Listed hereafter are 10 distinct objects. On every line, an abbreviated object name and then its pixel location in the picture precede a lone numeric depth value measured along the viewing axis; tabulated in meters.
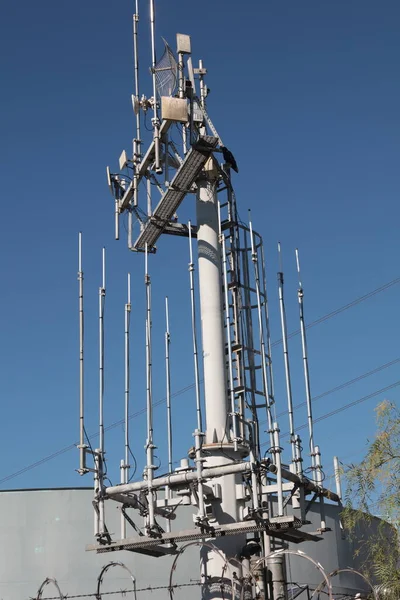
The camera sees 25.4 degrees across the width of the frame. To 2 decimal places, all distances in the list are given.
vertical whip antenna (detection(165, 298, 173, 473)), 24.15
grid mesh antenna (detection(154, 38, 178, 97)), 26.12
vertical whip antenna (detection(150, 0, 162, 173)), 25.47
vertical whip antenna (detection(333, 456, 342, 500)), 23.42
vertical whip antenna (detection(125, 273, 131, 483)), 23.62
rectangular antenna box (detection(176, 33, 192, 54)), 26.14
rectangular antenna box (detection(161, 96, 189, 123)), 24.89
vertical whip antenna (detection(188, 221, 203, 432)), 21.53
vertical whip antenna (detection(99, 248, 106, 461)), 23.35
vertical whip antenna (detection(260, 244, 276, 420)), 24.30
